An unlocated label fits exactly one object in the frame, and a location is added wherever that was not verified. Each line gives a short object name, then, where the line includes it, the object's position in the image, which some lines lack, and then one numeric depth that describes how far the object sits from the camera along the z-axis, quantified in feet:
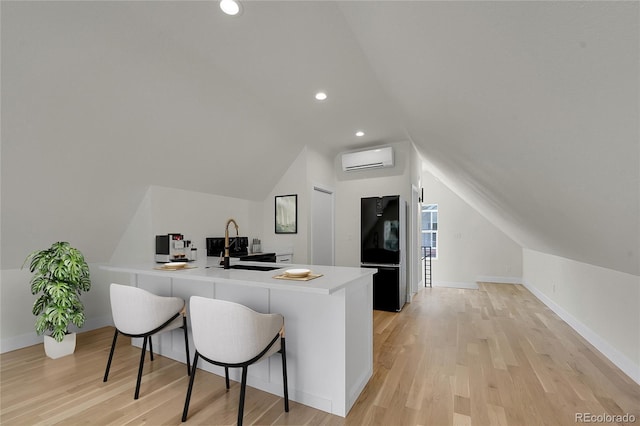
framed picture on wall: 16.26
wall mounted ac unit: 15.88
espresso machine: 11.65
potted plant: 9.00
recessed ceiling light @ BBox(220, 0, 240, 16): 6.19
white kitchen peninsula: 6.20
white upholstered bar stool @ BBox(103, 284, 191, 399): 7.00
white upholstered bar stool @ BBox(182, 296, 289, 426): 5.40
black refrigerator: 14.21
